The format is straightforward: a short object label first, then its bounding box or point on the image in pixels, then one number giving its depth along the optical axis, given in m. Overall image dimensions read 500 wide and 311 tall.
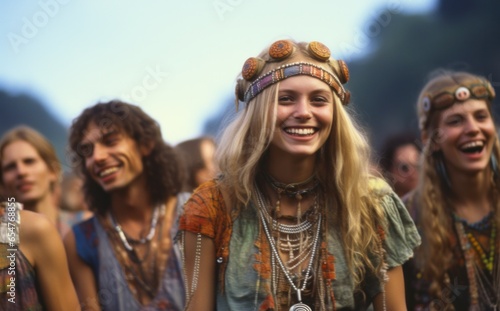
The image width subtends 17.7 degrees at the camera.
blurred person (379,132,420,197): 13.73
